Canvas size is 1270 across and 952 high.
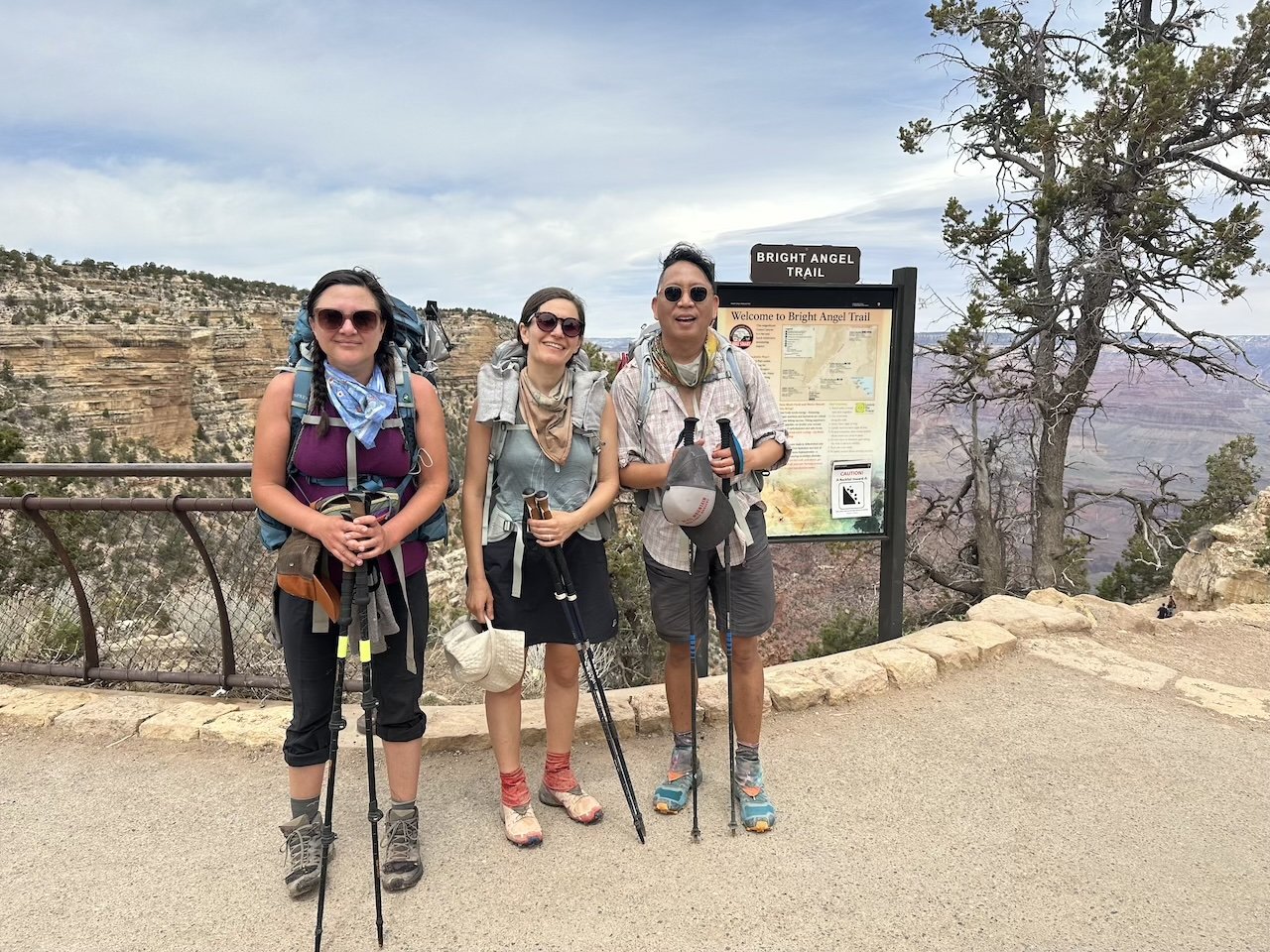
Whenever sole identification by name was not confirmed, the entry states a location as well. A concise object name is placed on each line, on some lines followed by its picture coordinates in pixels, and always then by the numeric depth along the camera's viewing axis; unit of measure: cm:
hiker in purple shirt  222
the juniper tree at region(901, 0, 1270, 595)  941
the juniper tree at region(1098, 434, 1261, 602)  1242
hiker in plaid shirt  272
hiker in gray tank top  252
